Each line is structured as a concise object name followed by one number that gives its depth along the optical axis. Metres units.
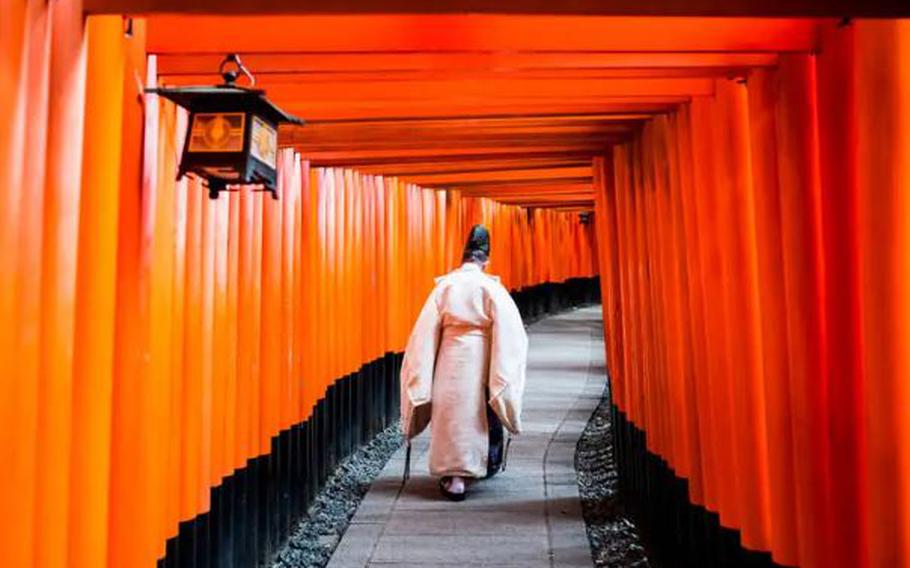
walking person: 6.37
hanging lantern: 2.76
